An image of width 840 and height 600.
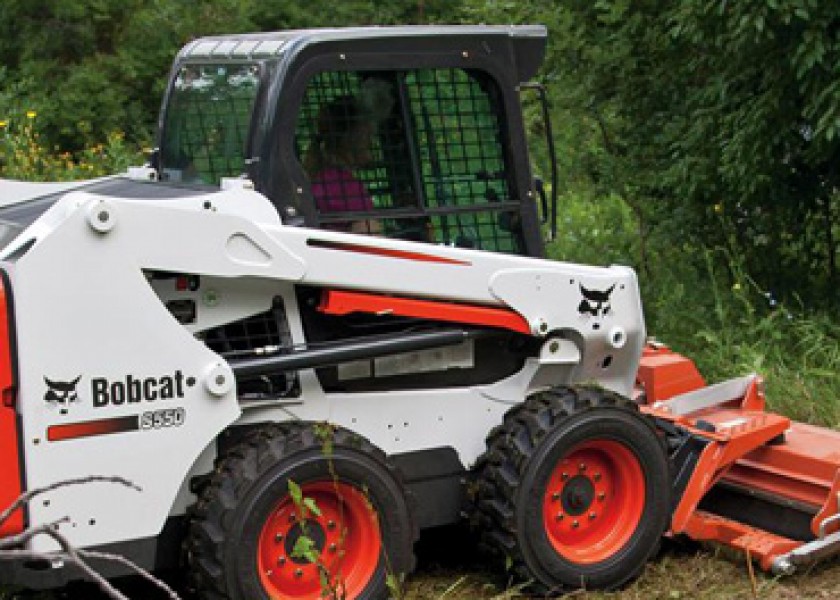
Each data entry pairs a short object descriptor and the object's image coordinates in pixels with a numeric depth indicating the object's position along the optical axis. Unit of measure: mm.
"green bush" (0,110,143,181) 9250
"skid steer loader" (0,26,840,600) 4410
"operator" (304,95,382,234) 5062
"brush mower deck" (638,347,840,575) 5324
